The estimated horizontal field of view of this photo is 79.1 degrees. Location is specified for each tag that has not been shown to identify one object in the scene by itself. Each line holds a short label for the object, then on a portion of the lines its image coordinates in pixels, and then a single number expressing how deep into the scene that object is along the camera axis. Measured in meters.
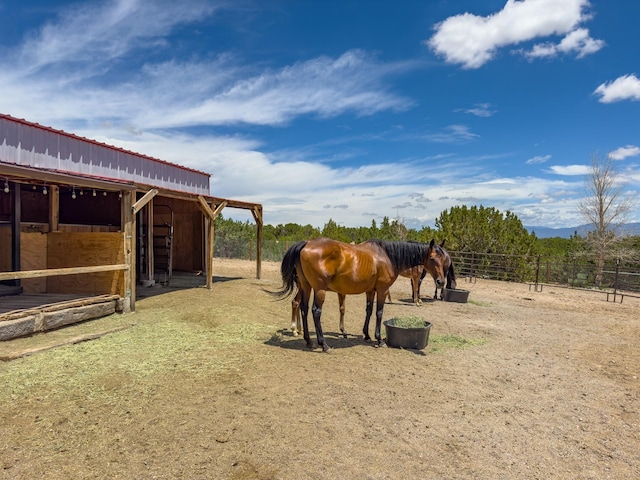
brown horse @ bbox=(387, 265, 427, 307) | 10.19
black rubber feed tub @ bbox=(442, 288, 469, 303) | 11.05
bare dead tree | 20.47
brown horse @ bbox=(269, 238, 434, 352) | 5.93
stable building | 6.66
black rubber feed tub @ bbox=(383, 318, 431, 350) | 6.03
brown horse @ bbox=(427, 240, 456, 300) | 6.80
